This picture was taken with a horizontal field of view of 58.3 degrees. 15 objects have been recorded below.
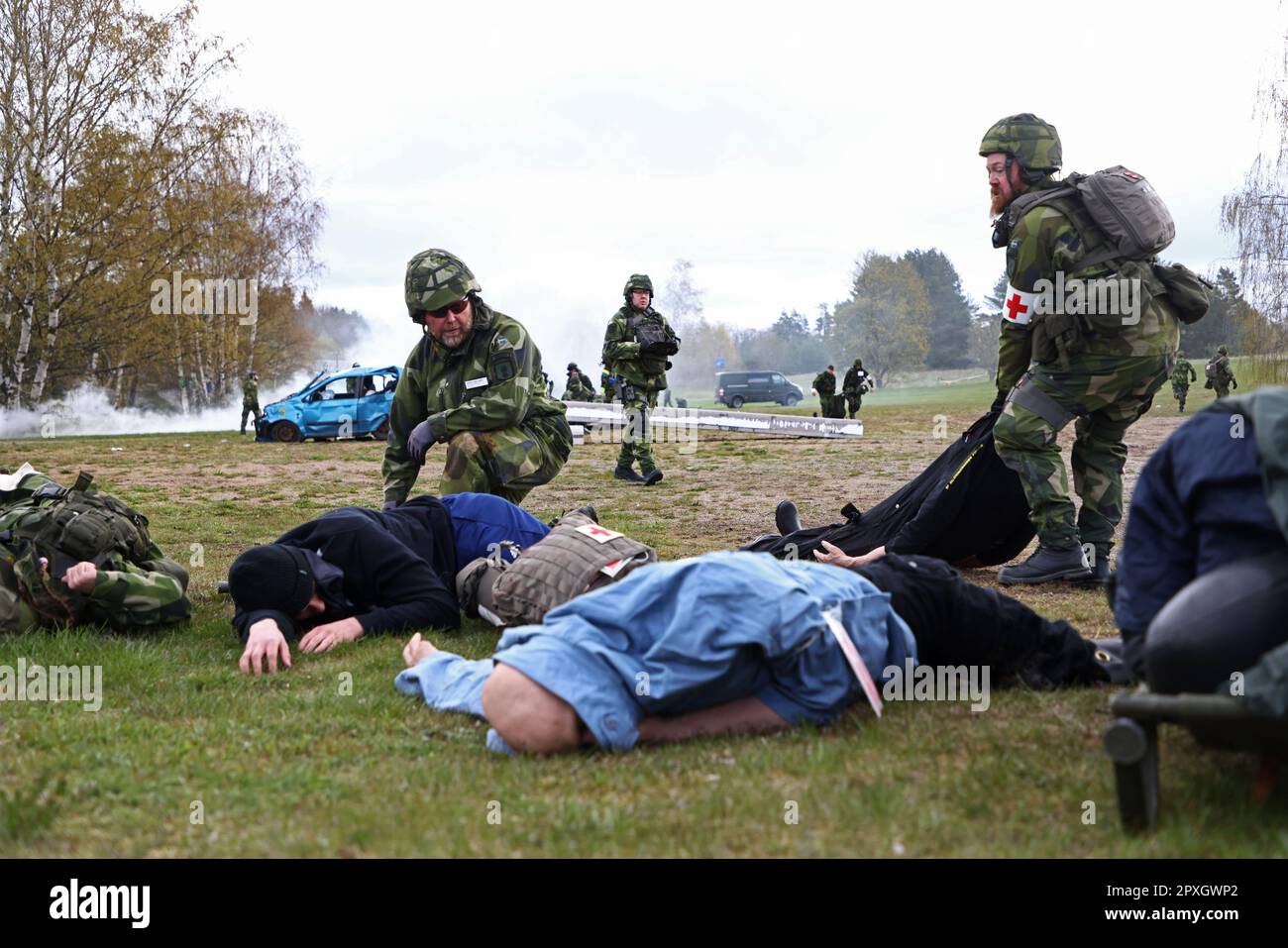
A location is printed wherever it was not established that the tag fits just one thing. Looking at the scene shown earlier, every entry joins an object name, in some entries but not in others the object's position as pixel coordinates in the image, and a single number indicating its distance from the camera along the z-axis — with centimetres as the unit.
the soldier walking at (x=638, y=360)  1316
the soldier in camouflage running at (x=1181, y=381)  3253
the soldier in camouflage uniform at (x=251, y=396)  2839
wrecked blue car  2433
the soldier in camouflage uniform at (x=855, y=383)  2914
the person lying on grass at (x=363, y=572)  449
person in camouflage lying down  475
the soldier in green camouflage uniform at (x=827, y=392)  2823
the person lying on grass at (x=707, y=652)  311
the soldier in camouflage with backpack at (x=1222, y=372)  3100
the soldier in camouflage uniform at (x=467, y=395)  643
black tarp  600
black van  5284
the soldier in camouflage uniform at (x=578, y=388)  3212
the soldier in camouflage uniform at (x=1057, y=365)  565
